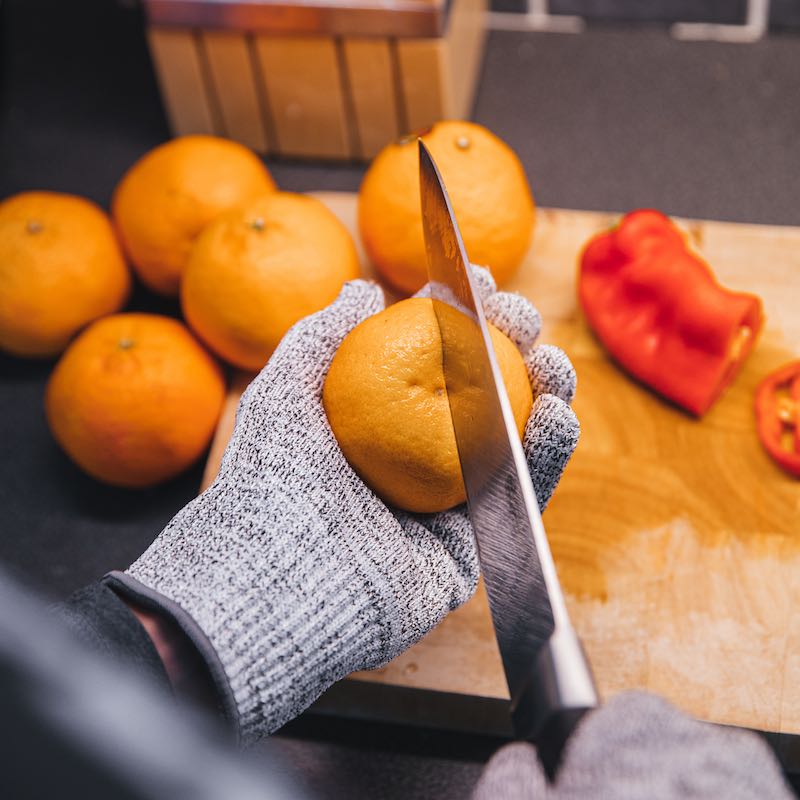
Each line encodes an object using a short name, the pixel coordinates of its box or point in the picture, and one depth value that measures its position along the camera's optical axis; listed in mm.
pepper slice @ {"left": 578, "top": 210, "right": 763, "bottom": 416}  779
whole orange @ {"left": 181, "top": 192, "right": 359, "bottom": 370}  751
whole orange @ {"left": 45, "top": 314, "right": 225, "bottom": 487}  771
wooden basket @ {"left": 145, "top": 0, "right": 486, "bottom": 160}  949
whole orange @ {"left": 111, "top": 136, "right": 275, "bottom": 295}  830
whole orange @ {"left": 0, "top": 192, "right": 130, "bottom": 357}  825
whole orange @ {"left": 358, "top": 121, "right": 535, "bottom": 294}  785
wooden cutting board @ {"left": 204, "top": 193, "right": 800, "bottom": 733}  686
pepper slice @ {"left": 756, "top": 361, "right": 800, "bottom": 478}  757
